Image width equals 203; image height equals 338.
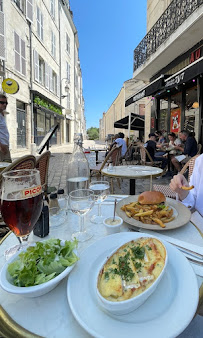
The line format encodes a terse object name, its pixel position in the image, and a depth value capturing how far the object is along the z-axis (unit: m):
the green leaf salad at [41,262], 0.55
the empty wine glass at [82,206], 0.89
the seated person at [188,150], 5.40
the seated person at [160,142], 7.14
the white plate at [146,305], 0.45
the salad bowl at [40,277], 0.51
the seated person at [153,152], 6.25
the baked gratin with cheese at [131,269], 0.51
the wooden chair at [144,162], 5.68
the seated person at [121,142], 6.83
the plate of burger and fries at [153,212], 0.95
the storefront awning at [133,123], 13.09
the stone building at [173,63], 5.97
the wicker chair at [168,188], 2.13
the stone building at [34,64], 10.33
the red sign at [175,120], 8.77
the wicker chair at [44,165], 2.60
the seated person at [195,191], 1.38
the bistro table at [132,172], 2.57
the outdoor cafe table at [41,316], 0.47
